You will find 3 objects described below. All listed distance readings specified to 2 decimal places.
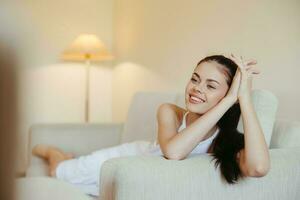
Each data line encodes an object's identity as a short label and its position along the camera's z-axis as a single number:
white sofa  0.88
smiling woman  0.99
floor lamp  2.80
